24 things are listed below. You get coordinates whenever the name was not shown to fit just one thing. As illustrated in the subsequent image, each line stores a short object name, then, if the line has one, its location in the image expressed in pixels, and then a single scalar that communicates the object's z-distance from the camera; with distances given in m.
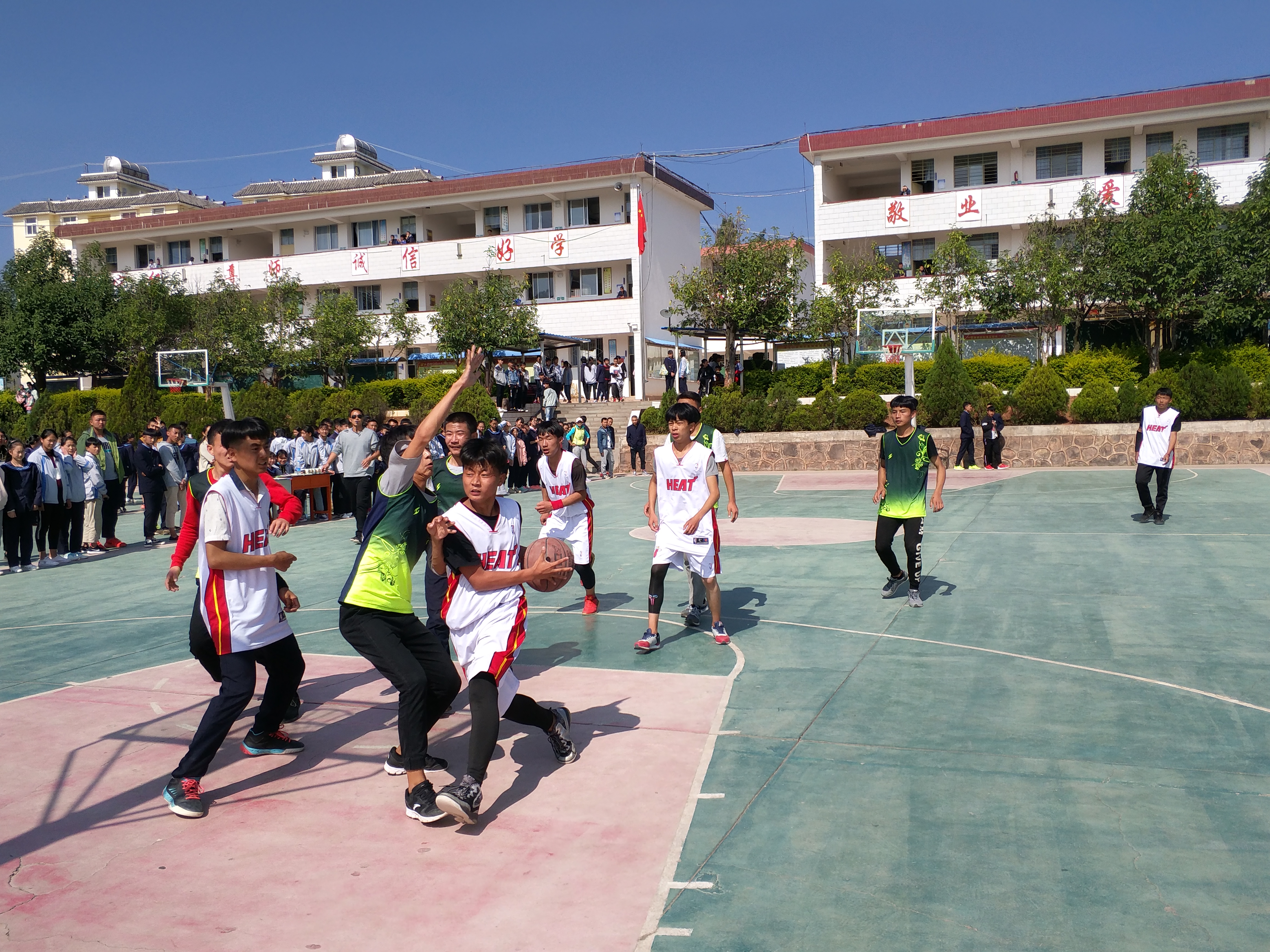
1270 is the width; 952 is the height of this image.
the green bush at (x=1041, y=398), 23.34
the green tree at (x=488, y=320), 33.94
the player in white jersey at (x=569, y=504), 8.54
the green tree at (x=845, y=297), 31.20
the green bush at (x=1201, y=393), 22.14
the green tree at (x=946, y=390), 24.02
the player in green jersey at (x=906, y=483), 8.68
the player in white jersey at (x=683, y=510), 7.52
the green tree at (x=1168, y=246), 26.72
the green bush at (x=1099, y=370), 25.08
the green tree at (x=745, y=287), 30.27
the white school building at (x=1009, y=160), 33.38
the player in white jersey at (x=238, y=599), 4.80
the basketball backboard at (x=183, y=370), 37.84
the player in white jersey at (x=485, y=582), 4.57
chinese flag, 38.38
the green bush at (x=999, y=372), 26.66
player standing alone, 12.61
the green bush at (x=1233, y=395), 21.94
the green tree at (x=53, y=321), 42.03
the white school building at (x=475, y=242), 39.31
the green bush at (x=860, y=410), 24.59
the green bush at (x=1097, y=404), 22.77
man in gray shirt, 14.37
